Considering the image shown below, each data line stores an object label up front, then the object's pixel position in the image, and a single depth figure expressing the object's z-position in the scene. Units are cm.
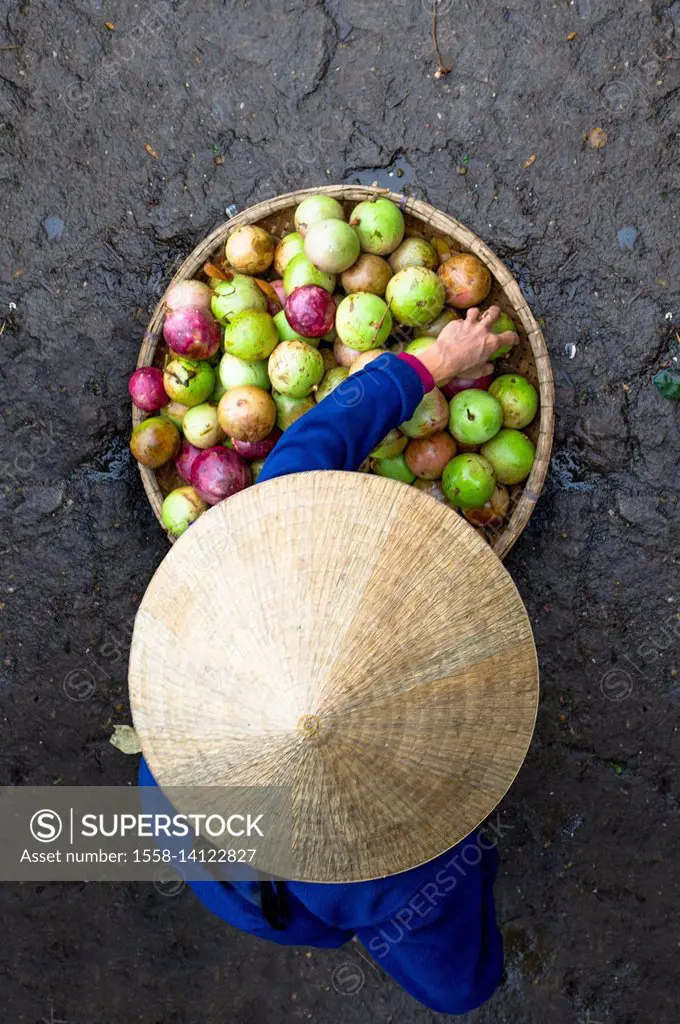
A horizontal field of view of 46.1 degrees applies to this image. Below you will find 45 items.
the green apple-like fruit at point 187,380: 246
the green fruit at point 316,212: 238
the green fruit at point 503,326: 241
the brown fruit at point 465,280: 234
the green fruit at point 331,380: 238
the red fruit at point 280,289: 248
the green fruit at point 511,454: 240
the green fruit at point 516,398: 240
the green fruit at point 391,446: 237
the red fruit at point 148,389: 250
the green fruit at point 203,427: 247
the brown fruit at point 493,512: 243
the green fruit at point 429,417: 229
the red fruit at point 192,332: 239
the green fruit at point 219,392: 254
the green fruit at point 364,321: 229
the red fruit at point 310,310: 228
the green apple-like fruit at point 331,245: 226
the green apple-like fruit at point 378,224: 236
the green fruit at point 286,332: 243
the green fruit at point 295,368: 229
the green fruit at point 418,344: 233
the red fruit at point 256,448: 241
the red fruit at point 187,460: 253
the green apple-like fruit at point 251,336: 233
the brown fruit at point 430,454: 239
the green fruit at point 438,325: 239
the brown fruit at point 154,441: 247
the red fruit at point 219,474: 238
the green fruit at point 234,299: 240
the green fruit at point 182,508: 245
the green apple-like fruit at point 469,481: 232
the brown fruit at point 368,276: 236
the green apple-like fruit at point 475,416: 233
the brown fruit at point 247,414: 232
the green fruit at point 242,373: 241
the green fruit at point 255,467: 250
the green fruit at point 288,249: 246
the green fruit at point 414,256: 241
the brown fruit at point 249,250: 244
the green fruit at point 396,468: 247
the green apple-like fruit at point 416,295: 228
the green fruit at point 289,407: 241
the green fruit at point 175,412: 257
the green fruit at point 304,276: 235
